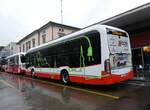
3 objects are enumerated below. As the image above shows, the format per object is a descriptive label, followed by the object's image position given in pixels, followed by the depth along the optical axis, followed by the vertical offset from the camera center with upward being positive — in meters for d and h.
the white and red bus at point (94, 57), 8.30 +0.56
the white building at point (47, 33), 27.17 +6.25
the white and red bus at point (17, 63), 21.64 +0.67
